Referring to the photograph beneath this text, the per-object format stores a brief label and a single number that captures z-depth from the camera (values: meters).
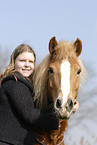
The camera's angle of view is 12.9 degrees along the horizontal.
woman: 5.35
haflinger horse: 4.92
